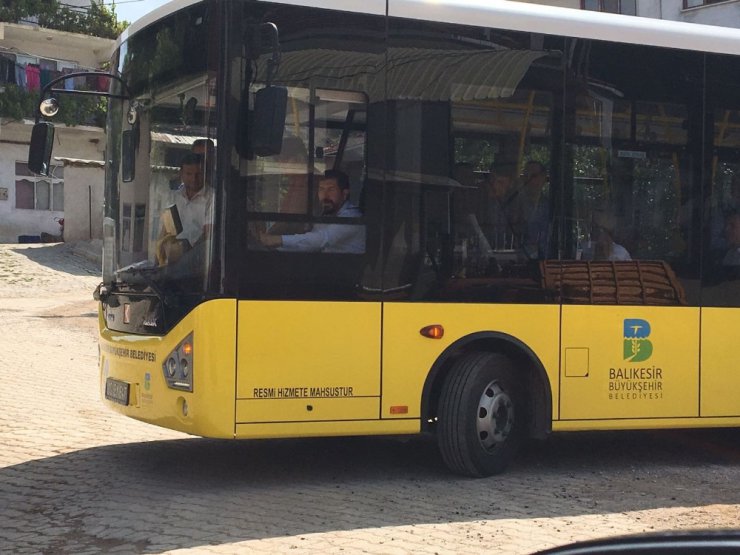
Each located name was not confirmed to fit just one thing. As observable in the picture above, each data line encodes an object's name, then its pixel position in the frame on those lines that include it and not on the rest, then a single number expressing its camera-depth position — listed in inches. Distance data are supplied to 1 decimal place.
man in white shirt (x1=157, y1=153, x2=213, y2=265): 281.7
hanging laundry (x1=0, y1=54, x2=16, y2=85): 1619.1
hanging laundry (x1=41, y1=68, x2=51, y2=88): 1668.3
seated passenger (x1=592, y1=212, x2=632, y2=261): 326.3
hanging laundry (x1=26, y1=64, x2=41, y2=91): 1642.5
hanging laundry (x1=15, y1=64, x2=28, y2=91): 1631.4
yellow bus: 282.0
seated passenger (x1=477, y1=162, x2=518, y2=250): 309.6
